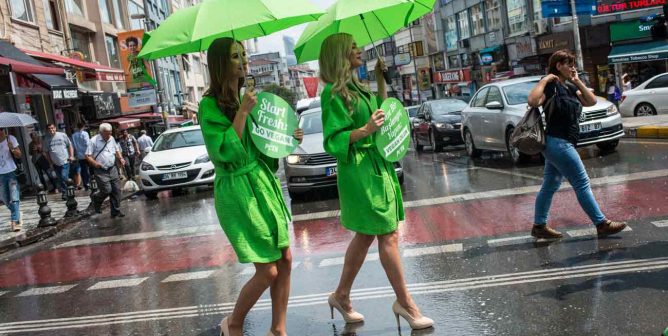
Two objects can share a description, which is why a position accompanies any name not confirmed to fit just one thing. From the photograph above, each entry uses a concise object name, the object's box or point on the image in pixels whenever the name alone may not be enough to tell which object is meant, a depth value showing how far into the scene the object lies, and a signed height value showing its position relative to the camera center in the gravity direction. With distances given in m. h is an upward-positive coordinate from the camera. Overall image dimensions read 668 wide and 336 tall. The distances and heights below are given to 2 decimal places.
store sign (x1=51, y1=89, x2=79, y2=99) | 18.16 +1.36
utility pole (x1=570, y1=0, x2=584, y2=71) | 22.89 +0.80
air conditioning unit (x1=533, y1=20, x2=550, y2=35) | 35.62 +2.34
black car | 18.72 -0.96
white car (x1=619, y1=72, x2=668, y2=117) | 19.97 -1.21
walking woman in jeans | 6.18 -0.51
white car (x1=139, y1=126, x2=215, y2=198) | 15.06 -0.89
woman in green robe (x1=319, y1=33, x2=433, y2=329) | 4.23 -0.37
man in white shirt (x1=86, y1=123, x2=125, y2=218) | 12.39 -0.43
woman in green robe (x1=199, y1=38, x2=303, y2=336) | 3.84 -0.35
